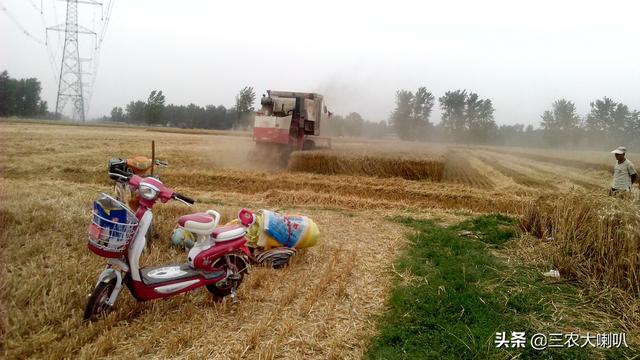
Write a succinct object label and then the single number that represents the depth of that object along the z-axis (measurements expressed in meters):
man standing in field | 9.10
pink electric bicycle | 3.58
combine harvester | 16.50
